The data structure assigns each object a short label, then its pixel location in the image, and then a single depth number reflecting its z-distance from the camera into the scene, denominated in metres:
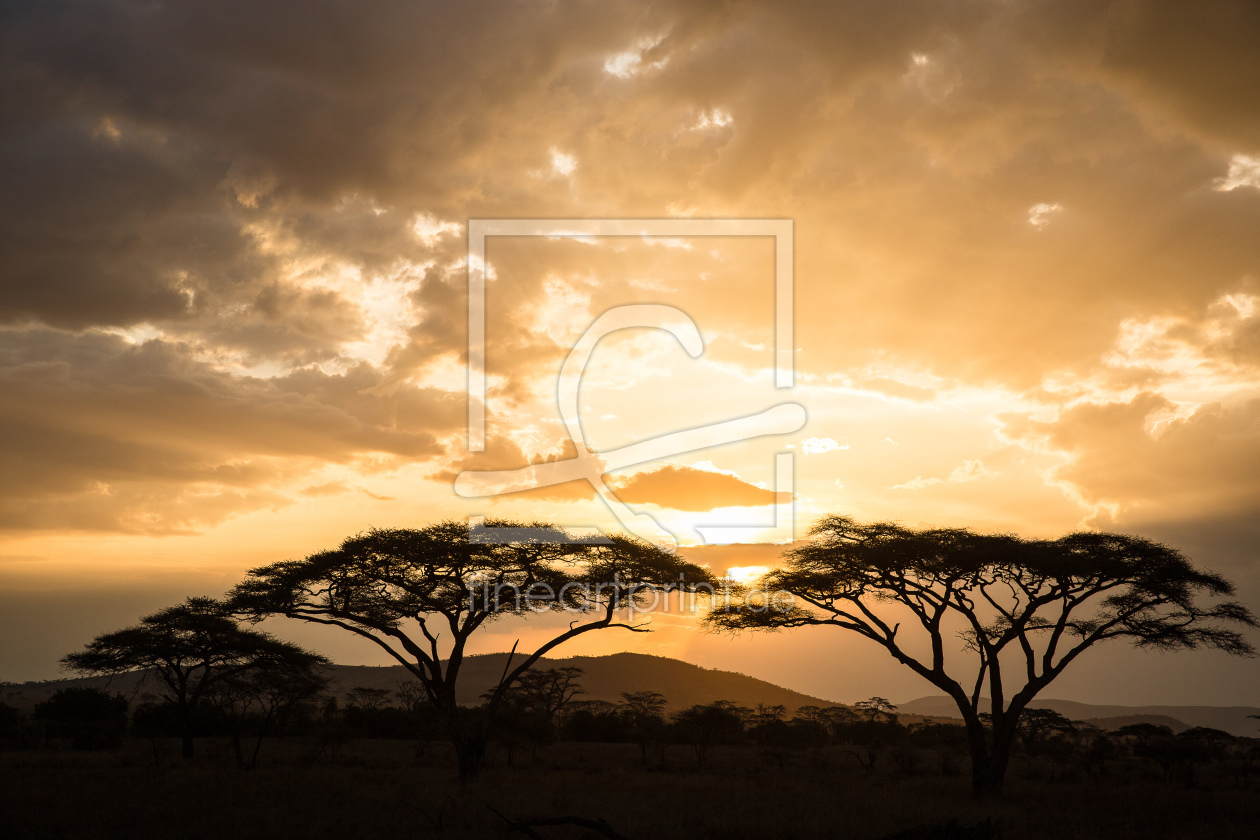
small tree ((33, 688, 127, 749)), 39.03
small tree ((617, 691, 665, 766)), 41.06
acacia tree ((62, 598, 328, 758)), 33.62
